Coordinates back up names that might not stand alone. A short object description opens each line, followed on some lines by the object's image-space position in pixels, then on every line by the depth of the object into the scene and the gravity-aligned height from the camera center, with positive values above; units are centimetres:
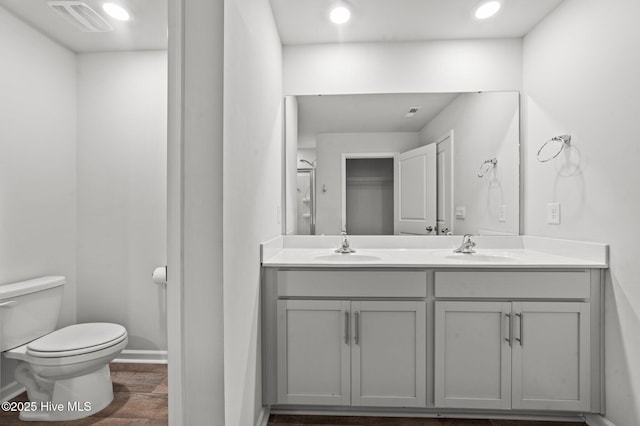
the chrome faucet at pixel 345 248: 221 -27
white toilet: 151 -68
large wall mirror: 229 +31
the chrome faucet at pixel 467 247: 217 -26
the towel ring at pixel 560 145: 188 +38
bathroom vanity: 167 -65
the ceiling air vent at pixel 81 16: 157 +96
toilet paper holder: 190 -39
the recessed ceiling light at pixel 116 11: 170 +103
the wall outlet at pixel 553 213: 196 -3
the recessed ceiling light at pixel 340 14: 201 +120
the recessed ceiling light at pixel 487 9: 196 +121
